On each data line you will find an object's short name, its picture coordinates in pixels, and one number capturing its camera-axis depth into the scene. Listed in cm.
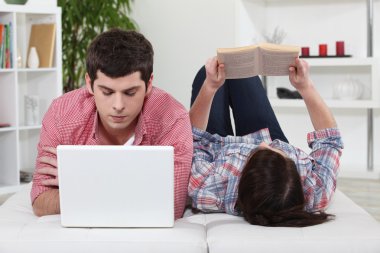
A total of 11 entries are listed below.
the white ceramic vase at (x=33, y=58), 468
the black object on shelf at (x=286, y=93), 516
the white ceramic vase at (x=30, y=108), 472
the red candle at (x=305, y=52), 512
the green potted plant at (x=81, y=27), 534
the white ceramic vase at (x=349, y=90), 501
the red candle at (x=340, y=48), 505
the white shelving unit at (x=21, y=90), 454
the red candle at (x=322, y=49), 507
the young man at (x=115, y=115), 218
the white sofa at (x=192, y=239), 197
